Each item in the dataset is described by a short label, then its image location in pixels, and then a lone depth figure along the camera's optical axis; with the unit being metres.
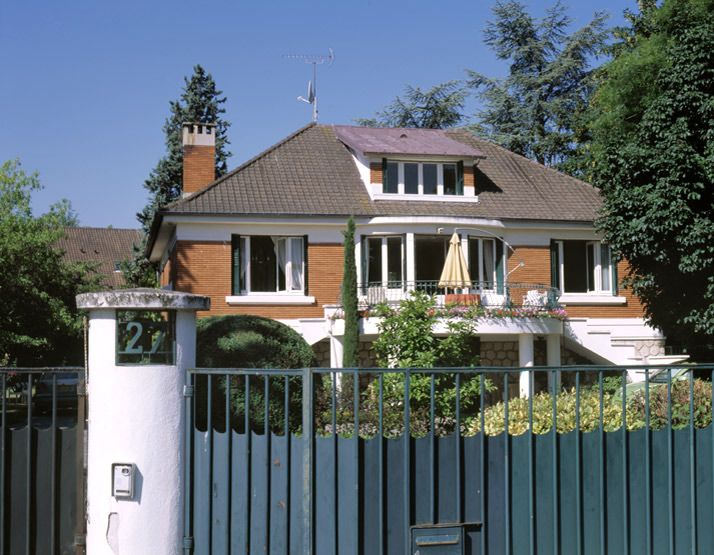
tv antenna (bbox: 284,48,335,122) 29.25
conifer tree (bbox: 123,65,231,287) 36.06
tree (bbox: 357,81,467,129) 43.22
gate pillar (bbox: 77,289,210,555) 6.94
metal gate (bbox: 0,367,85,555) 7.00
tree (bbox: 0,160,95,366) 23.62
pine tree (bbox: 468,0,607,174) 39.56
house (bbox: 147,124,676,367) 23.36
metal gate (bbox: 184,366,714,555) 6.85
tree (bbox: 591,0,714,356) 18.81
